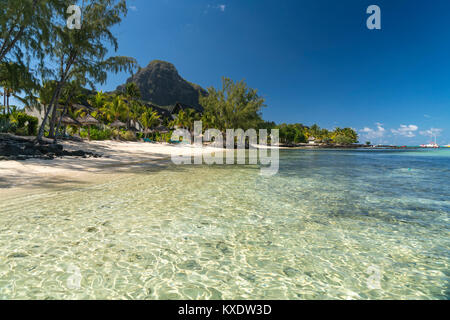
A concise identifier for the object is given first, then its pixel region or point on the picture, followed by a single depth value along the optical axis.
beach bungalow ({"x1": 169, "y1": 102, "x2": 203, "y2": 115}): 57.41
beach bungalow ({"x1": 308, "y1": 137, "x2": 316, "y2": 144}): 107.38
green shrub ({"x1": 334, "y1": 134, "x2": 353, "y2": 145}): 111.31
